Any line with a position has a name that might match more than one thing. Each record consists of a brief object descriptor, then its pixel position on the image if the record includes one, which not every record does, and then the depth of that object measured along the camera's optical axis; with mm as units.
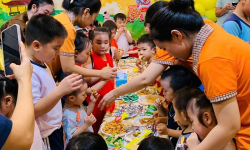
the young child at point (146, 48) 2500
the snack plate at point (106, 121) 1666
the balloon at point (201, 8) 4423
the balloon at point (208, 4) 4375
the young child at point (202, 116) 1050
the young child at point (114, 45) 3189
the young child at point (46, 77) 1210
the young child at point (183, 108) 1185
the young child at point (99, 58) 2150
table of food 1554
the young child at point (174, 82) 1456
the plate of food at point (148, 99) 2129
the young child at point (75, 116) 1541
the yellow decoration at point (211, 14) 4412
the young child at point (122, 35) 4172
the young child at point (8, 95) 1089
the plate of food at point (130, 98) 2191
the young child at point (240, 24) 1800
